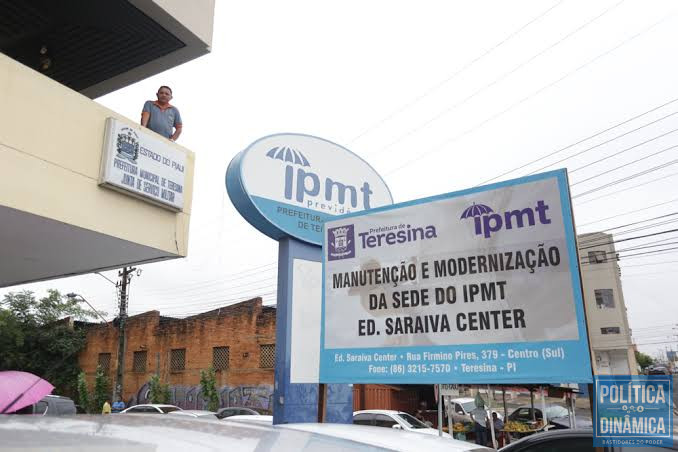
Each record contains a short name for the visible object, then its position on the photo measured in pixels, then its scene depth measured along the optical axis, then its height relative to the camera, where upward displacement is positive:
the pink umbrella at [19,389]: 3.76 -0.16
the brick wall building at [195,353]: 23.95 +0.68
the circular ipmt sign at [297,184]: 8.35 +2.99
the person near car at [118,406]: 24.17 -1.77
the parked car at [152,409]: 18.36 -1.46
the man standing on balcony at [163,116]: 8.34 +3.93
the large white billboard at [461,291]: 4.04 +0.61
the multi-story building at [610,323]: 29.50 +2.65
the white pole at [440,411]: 5.29 -0.50
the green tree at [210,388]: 24.84 -1.04
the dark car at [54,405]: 9.83 -0.73
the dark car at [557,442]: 4.02 -0.61
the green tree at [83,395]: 31.00 -1.63
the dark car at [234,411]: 17.27 -1.49
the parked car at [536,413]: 19.66 -1.89
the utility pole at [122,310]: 26.61 +2.88
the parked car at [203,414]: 16.10 -1.46
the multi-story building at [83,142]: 6.29 +2.89
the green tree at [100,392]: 30.44 -1.43
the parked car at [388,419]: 15.07 -1.59
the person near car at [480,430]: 15.50 -1.94
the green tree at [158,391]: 27.78 -1.29
